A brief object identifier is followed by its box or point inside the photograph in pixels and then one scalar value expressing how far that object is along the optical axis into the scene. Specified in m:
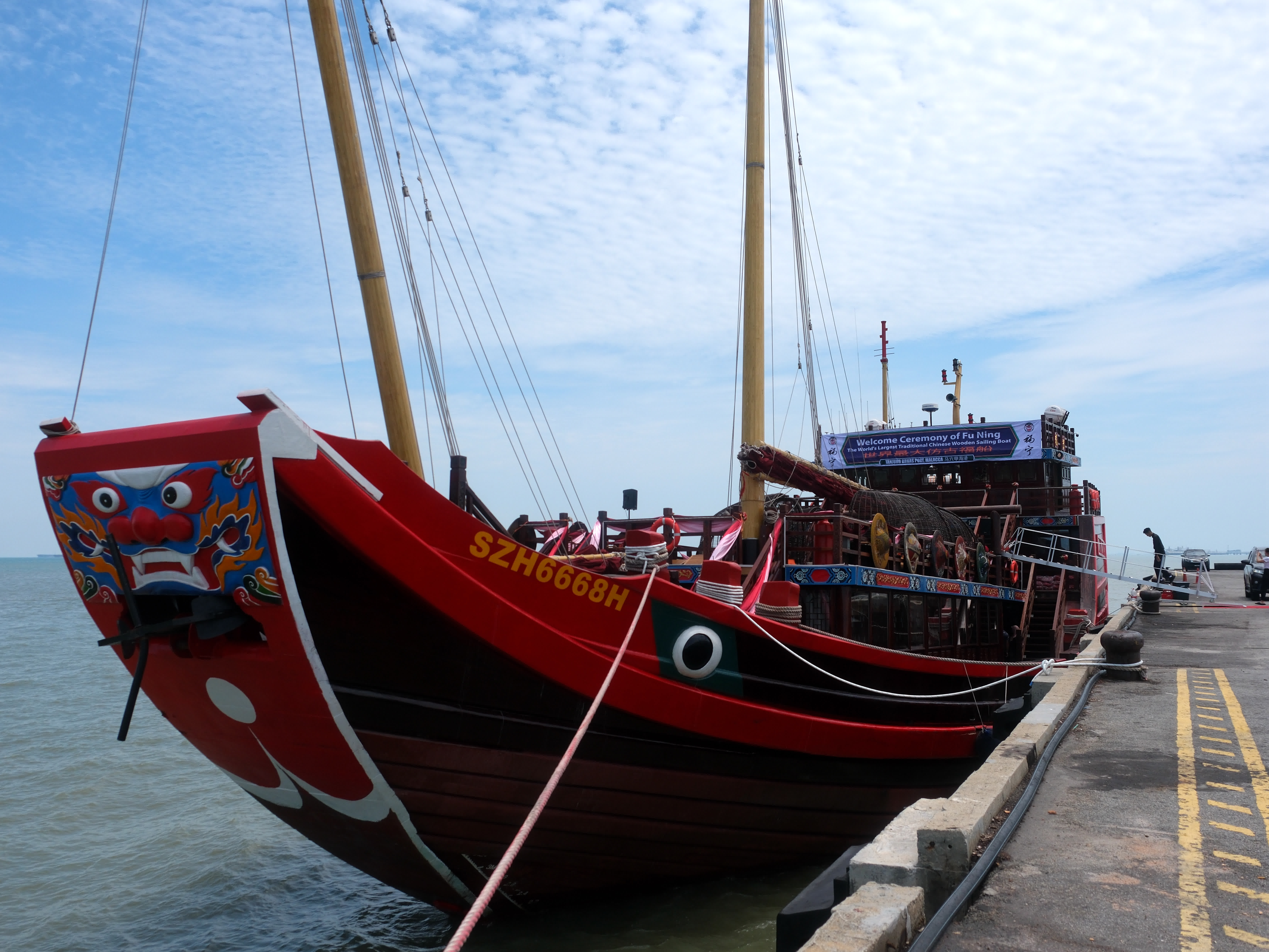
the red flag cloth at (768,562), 9.35
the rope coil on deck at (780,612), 8.45
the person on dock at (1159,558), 29.09
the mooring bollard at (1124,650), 11.69
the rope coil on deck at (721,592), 8.03
